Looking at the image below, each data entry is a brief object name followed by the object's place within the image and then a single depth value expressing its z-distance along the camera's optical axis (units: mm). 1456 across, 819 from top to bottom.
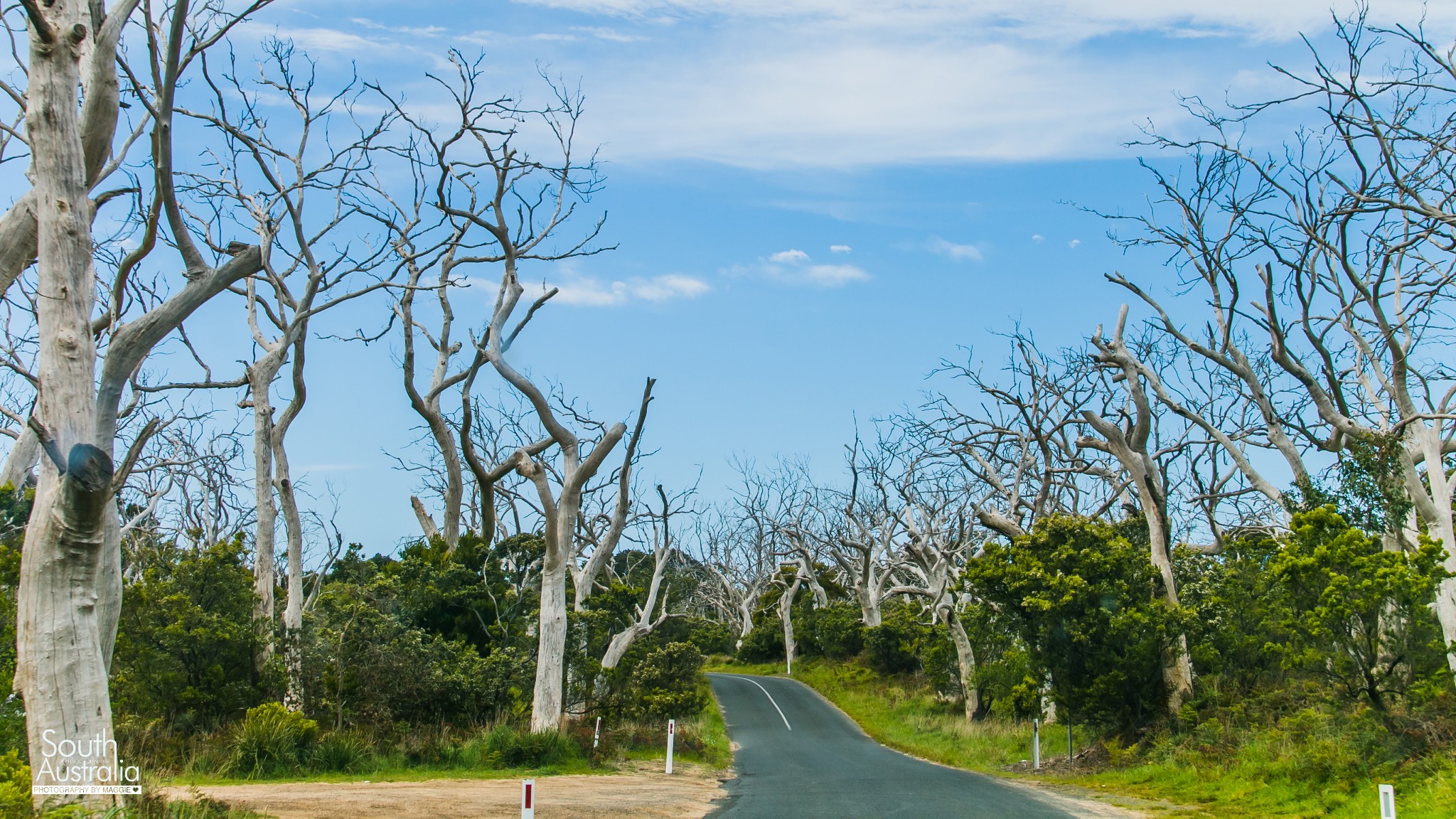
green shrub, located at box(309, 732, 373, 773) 16234
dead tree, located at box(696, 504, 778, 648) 68250
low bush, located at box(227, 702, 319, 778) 15336
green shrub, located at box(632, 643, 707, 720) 22781
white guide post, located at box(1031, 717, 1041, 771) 20859
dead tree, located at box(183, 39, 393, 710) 17906
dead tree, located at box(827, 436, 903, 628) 39688
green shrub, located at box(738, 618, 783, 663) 62156
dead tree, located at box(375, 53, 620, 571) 19406
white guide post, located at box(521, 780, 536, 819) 9547
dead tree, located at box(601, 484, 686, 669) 24422
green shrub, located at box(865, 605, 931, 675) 39906
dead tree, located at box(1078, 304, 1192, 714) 20484
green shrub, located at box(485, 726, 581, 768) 17859
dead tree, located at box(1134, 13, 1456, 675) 16000
